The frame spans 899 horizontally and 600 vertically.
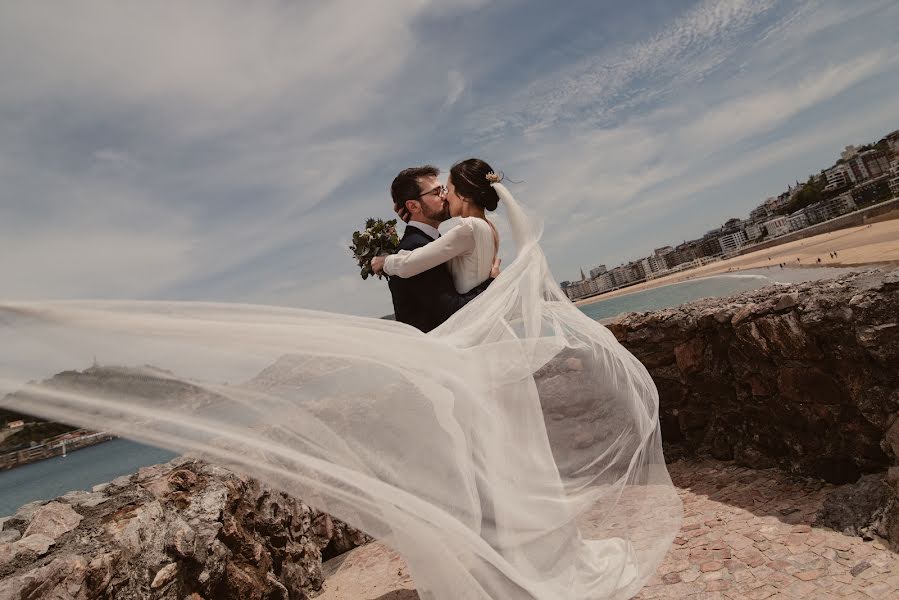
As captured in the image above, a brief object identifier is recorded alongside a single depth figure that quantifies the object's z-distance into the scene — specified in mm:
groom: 2766
